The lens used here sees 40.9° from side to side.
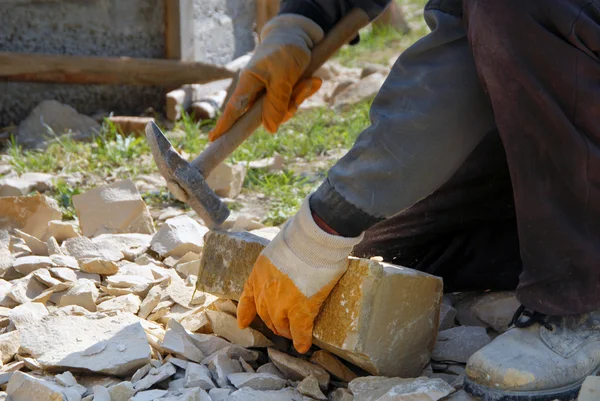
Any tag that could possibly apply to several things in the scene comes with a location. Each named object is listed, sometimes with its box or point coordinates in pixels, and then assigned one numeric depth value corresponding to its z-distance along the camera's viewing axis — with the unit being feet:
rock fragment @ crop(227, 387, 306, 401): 6.59
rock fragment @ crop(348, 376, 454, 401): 6.34
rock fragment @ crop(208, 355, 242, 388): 7.00
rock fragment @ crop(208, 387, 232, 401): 6.70
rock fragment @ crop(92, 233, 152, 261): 9.96
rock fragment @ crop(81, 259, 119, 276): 9.18
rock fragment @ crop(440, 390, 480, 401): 6.63
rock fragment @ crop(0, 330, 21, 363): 7.43
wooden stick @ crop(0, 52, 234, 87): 16.37
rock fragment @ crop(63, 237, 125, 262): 9.74
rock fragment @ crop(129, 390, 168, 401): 6.59
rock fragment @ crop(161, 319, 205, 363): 7.38
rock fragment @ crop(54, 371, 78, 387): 6.84
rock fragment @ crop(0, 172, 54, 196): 12.63
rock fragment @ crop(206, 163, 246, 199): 12.80
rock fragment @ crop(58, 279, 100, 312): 8.39
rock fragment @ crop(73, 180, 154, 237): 11.00
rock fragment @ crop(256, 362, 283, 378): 7.33
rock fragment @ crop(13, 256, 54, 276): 9.32
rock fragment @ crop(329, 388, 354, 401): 6.83
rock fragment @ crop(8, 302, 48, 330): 7.89
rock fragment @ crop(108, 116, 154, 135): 16.06
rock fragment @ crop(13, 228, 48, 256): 9.91
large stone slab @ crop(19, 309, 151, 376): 7.09
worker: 6.33
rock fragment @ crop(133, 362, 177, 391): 6.85
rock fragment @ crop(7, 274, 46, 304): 8.59
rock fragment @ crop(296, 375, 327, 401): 6.84
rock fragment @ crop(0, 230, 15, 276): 9.47
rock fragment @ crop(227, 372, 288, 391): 6.90
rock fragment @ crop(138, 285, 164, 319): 8.45
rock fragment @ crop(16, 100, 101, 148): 16.26
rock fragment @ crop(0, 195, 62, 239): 10.94
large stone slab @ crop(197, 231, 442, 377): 6.84
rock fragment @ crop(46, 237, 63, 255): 9.78
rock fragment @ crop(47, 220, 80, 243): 10.52
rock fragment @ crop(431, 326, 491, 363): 7.55
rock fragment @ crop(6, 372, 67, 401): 6.44
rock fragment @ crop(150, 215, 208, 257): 10.02
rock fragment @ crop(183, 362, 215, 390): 6.87
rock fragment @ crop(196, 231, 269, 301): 7.89
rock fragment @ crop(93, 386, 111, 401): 6.56
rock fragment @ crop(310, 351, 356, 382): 7.32
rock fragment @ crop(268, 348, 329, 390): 7.14
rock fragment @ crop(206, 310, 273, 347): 7.58
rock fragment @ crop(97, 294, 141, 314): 8.34
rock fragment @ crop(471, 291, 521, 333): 8.09
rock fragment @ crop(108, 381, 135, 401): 6.63
